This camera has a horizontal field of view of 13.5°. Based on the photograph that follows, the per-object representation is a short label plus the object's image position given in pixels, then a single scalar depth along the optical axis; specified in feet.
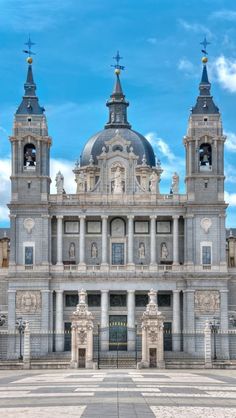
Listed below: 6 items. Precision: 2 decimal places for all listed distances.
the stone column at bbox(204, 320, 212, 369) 257.14
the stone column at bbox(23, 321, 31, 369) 257.96
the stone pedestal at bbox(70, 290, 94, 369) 262.26
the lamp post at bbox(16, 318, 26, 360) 317.75
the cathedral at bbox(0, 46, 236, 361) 331.77
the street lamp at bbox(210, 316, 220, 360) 307.99
